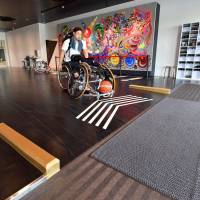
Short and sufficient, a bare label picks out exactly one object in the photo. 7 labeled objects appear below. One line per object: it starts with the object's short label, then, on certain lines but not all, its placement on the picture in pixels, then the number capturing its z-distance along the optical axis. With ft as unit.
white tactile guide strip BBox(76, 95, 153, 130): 7.14
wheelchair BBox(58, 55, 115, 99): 10.13
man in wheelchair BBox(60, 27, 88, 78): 10.34
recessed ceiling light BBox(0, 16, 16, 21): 27.86
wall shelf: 16.78
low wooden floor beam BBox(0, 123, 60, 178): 3.72
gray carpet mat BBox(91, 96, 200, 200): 3.42
